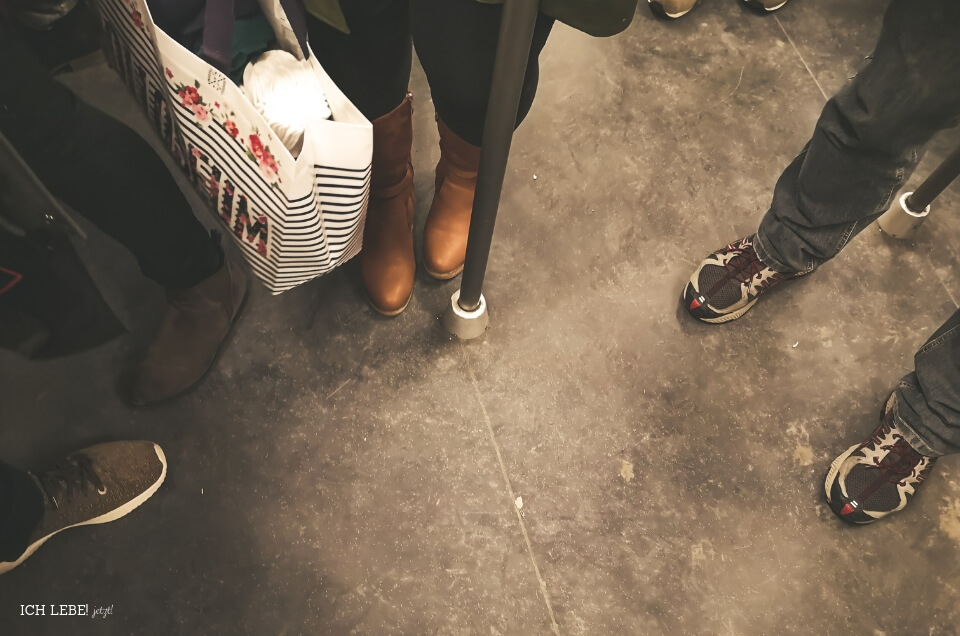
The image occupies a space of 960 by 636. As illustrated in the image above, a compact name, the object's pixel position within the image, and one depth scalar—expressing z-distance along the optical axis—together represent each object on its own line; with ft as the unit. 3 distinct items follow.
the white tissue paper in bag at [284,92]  1.98
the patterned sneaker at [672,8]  4.52
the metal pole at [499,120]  1.74
